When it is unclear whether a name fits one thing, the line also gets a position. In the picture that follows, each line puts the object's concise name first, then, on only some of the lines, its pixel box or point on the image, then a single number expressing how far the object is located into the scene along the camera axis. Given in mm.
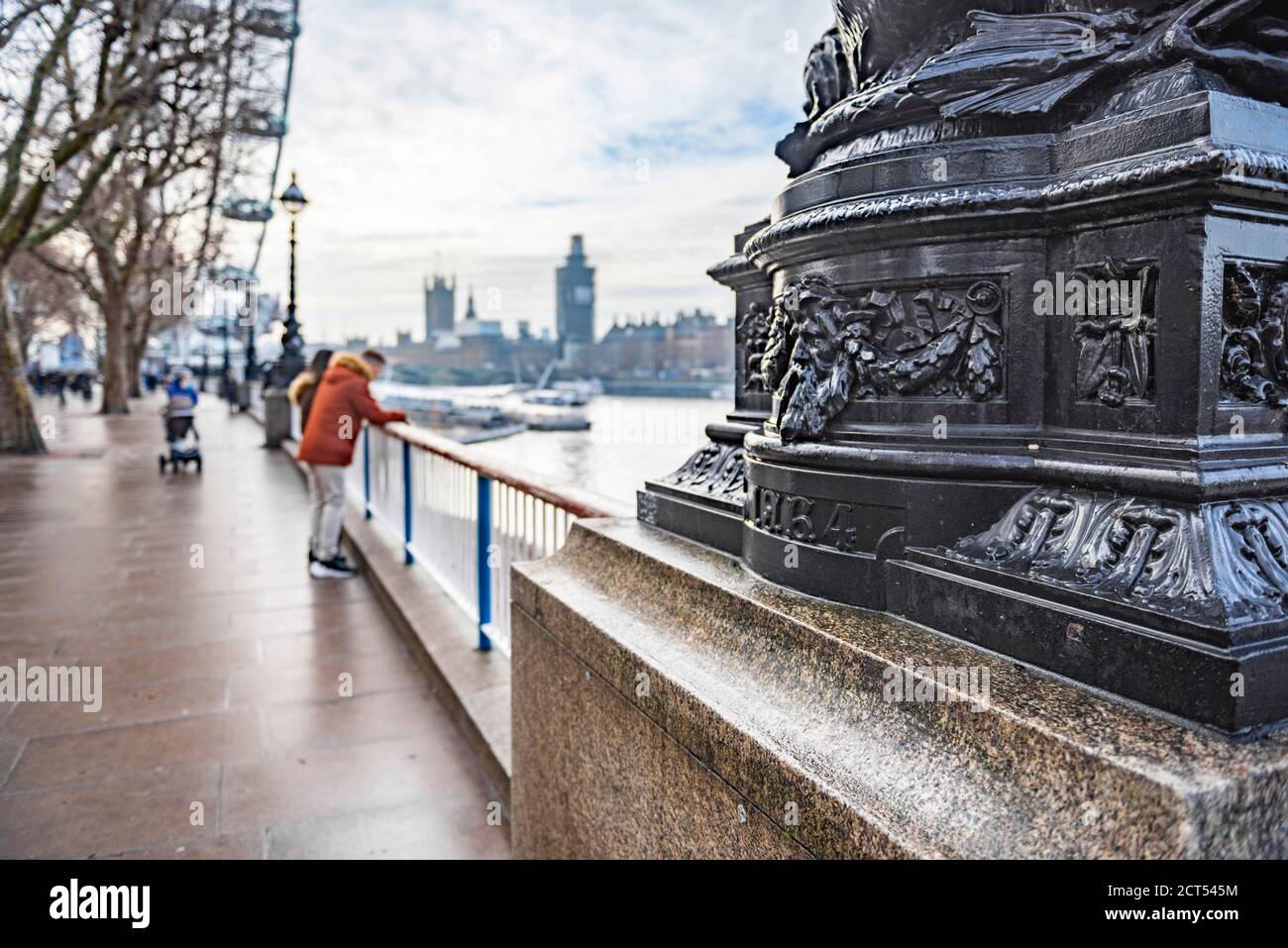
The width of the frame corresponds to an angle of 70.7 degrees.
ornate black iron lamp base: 1479
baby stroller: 14547
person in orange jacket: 7391
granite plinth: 1249
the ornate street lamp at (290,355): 20031
